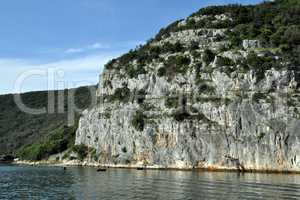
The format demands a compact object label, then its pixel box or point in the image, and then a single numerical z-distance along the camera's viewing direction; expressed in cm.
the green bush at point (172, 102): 12626
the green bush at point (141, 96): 13782
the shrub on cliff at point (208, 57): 12800
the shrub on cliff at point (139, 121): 12925
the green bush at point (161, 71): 13641
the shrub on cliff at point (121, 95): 14500
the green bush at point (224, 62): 12131
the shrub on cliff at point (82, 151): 15462
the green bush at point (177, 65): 13275
